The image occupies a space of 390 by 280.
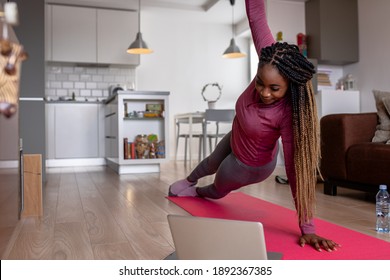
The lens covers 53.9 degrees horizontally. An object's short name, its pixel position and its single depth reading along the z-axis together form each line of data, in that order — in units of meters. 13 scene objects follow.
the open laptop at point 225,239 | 0.95
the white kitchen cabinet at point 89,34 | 6.11
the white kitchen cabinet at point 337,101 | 4.79
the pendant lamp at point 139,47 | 5.41
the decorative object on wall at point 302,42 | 5.22
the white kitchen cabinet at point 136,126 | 4.51
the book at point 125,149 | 4.53
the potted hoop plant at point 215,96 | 7.12
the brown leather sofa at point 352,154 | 2.57
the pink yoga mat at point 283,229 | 1.47
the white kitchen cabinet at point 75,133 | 5.95
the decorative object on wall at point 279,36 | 5.41
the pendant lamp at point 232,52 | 5.83
